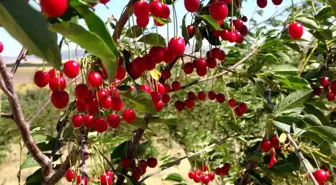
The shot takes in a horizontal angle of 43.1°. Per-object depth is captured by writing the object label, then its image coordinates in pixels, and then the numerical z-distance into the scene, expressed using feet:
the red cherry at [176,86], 4.33
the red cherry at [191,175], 6.21
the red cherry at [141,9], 2.19
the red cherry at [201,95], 5.22
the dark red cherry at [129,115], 2.94
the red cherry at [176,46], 2.68
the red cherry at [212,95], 5.34
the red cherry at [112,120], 2.89
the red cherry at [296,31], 3.43
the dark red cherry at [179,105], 5.02
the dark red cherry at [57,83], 2.54
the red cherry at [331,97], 4.87
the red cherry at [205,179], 5.94
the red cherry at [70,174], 3.42
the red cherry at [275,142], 4.25
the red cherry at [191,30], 4.04
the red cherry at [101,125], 2.81
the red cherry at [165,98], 3.80
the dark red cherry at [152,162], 4.51
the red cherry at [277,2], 3.82
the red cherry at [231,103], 5.33
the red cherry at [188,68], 4.11
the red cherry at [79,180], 3.37
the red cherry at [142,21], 2.22
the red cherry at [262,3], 3.96
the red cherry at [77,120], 3.01
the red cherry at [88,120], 2.90
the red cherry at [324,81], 5.02
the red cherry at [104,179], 3.36
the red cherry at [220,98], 5.29
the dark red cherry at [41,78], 2.59
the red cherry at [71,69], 2.38
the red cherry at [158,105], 2.96
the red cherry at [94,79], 2.40
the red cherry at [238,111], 5.44
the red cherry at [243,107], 5.41
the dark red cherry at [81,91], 2.47
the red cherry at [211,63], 4.01
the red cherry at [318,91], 5.34
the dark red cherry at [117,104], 2.67
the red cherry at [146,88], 2.97
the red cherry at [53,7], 1.23
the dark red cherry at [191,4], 2.50
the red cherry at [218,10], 2.68
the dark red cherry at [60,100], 2.44
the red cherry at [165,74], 3.75
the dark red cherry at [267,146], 4.25
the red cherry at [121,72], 2.61
